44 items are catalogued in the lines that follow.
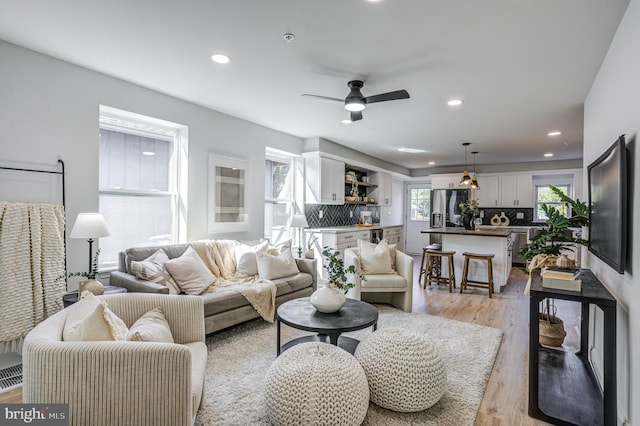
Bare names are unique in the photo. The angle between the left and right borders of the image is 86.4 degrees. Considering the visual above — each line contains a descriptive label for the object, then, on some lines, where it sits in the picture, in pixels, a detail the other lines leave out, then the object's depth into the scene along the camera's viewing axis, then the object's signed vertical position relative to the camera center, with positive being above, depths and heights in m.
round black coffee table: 2.44 -0.80
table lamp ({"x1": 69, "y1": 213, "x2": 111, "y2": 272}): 2.72 -0.12
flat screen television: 1.81 +0.04
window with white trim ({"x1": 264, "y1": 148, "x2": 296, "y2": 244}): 5.60 +0.31
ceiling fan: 3.15 +1.08
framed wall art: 4.38 +0.24
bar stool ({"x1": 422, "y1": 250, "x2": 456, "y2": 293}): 5.29 -0.88
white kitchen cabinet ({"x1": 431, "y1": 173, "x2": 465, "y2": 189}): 8.52 +0.83
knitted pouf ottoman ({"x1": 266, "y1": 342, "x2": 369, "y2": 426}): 1.79 -0.97
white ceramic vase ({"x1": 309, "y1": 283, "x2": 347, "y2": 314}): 2.68 -0.69
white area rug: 2.08 -1.22
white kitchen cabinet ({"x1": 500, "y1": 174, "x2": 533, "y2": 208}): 7.88 +0.56
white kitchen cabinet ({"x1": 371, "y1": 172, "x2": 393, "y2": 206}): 7.98 +0.60
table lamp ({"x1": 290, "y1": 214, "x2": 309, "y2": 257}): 5.32 -0.14
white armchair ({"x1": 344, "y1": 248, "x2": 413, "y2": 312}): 4.11 -0.85
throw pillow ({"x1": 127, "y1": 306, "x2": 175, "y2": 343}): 1.63 -0.61
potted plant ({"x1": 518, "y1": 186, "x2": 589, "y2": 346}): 2.92 -0.29
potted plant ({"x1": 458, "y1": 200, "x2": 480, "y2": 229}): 6.07 +0.04
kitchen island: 5.20 -0.54
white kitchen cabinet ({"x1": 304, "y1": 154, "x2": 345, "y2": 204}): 5.90 +0.60
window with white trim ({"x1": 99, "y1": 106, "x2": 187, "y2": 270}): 3.53 +0.35
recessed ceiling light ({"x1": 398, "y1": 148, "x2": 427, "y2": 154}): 6.81 +1.29
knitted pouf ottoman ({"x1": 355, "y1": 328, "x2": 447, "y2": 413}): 2.08 -0.99
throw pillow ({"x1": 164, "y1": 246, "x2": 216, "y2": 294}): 3.25 -0.59
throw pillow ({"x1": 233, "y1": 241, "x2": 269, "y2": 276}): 3.99 -0.56
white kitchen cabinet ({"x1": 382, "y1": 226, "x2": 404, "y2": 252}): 7.79 -0.50
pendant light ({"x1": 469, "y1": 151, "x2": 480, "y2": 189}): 6.41 +0.57
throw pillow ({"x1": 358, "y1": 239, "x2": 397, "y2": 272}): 4.43 -0.49
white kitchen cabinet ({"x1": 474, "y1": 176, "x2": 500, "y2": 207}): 8.23 +0.56
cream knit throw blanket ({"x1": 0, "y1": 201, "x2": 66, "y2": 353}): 2.53 -0.44
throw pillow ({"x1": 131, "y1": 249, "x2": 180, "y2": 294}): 3.03 -0.53
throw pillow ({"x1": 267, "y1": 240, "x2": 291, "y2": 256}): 4.15 -0.44
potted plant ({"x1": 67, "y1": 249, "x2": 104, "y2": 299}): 2.67 -0.58
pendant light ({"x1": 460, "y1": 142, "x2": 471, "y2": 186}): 6.31 +0.63
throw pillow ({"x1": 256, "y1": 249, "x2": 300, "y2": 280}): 3.85 -0.61
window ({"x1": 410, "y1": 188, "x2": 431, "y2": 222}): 9.76 +0.28
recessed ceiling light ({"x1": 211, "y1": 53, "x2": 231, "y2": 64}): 2.81 +1.30
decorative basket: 3.14 -1.10
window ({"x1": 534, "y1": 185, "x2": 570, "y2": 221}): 7.84 +0.36
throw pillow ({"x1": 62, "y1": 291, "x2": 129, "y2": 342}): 1.55 -0.53
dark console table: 1.81 -1.19
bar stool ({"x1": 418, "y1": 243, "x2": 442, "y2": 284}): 5.77 -0.60
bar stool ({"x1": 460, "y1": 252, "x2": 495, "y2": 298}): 4.95 -0.88
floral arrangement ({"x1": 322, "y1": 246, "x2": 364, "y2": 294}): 2.78 -0.50
